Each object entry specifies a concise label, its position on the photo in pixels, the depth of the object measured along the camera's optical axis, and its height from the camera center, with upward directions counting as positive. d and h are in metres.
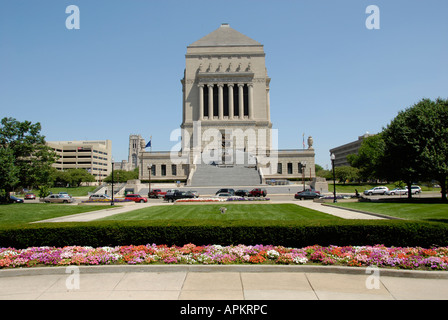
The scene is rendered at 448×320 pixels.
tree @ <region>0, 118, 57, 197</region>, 40.91 +2.89
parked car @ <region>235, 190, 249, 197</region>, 46.69 -3.07
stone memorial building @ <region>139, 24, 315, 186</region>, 76.05 +14.07
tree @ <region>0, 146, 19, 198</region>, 36.09 +0.46
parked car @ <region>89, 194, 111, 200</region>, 45.65 -3.34
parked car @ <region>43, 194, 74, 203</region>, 45.94 -3.55
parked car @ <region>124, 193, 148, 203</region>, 43.72 -3.38
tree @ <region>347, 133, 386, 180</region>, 78.69 +3.30
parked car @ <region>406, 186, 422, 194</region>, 54.24 -3.42
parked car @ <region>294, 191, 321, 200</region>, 44.81 -3.33
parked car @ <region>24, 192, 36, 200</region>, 56.41 -3.96
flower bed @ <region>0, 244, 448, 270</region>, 10.48 -2.82
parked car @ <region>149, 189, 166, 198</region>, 51.74 -3.40
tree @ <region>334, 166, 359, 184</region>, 86.00 -0.72
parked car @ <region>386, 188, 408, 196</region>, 53.90 -3.67
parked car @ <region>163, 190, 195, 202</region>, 43.09 -3.10
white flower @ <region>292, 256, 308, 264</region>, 10.61 -2.88
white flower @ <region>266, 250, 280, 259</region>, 11.13 -2.82
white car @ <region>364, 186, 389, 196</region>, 54.50 -3.52
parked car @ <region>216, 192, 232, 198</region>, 46.54 -3.18
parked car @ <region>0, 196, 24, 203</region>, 43.06 -3.53
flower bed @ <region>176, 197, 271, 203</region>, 38.12 -3.25
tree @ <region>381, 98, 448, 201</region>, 34.09 +2.81
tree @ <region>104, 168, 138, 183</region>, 108.84 -1.07
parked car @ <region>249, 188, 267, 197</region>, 45.91 -3.04
